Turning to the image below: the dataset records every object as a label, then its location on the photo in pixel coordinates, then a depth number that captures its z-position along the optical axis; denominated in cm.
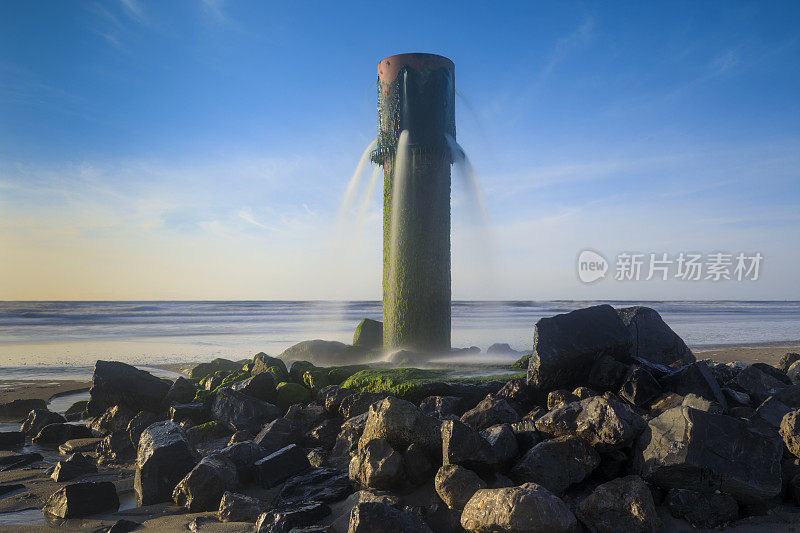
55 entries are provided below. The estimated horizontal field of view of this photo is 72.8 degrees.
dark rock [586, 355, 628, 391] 446
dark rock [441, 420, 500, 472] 336
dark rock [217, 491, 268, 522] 348
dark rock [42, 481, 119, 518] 372
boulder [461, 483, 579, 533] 274
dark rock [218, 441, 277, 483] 408
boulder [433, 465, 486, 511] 318
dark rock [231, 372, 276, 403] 592
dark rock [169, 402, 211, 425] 582
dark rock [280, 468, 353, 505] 353
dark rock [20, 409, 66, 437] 626
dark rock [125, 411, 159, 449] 546
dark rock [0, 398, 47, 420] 742
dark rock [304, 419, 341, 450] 471
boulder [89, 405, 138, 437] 612
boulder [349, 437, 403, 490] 344
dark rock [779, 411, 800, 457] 349
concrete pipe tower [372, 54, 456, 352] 737
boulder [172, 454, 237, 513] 372
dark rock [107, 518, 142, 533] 341
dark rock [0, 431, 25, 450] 584
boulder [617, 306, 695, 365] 571
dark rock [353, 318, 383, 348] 895
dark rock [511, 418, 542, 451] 365
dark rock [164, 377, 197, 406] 639
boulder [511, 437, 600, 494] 327
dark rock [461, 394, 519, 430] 413
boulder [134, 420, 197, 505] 394
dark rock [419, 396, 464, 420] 466
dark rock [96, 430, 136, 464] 527
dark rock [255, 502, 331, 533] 308
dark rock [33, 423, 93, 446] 593
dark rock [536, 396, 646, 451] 336
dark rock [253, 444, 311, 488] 396
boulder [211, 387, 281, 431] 543
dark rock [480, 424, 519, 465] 346
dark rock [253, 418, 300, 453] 462
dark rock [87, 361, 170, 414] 636
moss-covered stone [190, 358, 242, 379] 879
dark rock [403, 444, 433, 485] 353
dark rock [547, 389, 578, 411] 421
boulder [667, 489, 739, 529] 305
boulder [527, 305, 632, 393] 457
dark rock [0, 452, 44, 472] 497
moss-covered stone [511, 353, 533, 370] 633
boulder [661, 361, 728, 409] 412
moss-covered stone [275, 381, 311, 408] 588
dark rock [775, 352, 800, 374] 707
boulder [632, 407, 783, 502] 311
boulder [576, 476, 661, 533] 293
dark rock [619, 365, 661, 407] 419
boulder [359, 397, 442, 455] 367
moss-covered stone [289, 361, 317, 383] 647
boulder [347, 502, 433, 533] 283
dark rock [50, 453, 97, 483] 463
